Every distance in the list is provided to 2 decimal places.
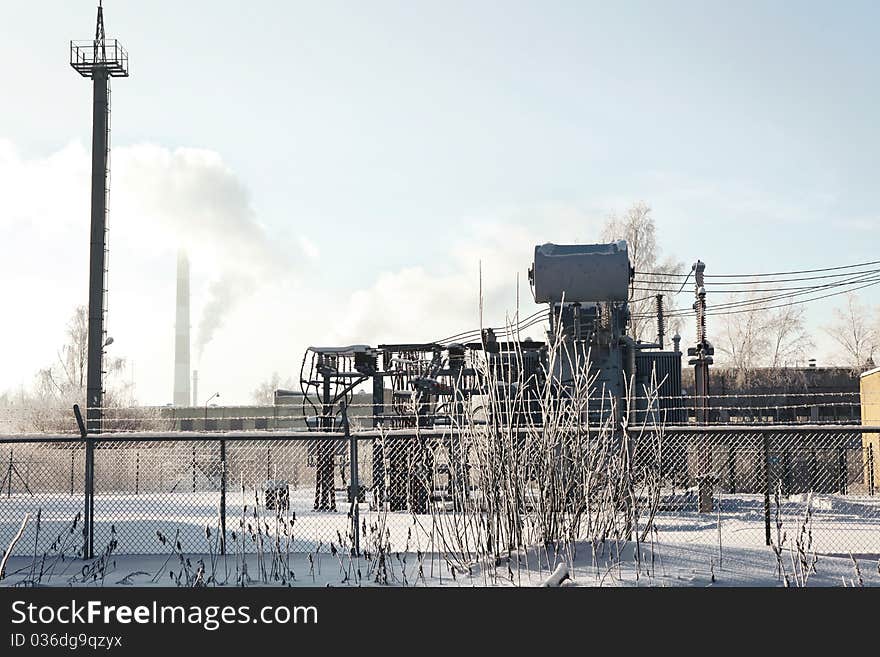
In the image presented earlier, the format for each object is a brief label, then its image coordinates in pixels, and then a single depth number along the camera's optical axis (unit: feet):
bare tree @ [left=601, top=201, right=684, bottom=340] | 160.15
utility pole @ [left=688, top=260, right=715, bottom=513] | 58.75
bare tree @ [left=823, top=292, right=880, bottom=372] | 208.44
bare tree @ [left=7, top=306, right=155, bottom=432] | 117.39
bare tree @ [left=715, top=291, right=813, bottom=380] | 189.57
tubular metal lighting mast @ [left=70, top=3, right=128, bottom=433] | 110.22
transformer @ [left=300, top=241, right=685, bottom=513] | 66.95
